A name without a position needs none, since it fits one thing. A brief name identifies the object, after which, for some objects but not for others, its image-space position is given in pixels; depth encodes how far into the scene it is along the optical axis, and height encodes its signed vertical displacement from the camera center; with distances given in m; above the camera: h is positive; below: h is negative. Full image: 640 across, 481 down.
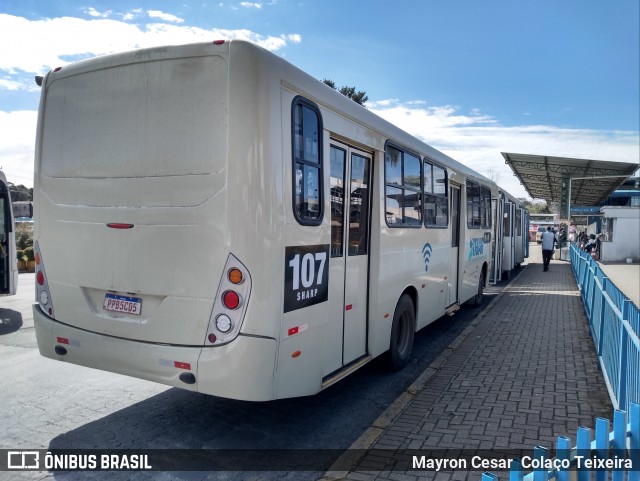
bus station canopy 29.70 +3.96
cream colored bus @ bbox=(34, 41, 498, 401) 3.72 +0.07
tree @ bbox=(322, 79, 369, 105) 29.15 +8.16
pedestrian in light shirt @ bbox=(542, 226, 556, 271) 21.05 -0.61
